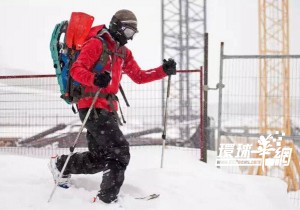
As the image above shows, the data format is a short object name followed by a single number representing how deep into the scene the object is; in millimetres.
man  6293
